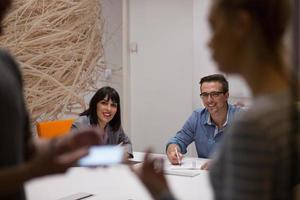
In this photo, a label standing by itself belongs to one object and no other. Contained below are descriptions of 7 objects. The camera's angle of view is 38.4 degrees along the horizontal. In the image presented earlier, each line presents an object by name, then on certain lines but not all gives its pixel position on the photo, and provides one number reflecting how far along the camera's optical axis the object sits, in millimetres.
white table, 1748
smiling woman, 2801
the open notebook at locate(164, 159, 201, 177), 2166
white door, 4023
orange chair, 2916
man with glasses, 2678
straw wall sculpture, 3312
